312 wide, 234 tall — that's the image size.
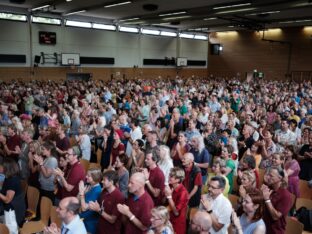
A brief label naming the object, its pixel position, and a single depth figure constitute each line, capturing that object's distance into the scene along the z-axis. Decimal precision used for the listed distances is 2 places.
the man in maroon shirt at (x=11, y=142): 6.28
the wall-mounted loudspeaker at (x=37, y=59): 19.55
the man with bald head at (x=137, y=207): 3.19
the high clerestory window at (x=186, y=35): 29.09
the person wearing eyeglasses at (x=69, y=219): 2.90
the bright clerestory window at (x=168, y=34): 27.34
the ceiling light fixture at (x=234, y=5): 15.59
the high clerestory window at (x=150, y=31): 25.78
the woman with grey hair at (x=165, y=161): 4.84
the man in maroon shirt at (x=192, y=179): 4.33
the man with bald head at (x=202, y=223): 2.56
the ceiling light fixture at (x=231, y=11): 17.08
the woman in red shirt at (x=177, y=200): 3.66
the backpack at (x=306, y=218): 4.27
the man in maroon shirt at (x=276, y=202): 3.29
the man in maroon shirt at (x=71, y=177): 4.22
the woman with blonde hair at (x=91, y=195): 3.72
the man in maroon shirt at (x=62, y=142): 6.45
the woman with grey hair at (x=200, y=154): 5.41
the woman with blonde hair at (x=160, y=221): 2.81
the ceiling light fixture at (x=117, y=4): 15.58
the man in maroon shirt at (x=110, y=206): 3.39
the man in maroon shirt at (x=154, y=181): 4.07
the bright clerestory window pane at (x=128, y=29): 24.12
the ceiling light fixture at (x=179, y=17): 20.33
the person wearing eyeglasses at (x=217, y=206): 3.29
